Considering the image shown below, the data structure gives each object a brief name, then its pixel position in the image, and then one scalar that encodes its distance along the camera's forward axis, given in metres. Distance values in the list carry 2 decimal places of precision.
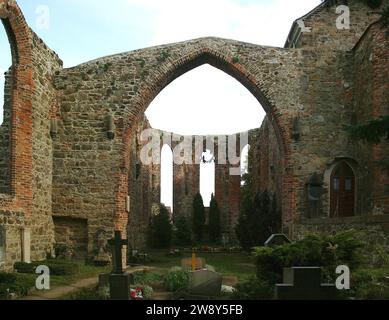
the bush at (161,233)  31.69
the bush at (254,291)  9.31
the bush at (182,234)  33.44
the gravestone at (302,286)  7.63
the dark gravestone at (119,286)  8.79
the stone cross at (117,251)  9.20
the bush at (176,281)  10.97
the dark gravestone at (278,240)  10.96
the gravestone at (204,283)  10.01
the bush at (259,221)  21.80
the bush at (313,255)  9.56
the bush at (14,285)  9.14
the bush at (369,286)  8.96
